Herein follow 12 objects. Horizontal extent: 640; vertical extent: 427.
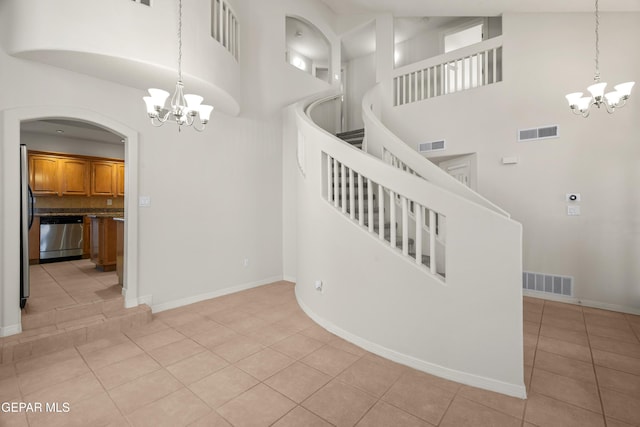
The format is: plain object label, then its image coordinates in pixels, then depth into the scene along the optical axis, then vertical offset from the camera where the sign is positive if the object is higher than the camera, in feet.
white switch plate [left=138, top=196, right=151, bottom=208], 11.38 +0.59
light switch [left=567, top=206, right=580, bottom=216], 12.42 +0.24
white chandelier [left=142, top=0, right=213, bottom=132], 8.04 +3.30
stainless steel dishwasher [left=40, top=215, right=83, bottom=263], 19.02 -1.49
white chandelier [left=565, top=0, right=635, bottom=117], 9.34 +4.07
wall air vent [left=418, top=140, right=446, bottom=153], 15.85 +3.95
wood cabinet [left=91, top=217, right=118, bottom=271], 15.40 -1.47
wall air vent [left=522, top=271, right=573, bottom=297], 12.71 -3.12
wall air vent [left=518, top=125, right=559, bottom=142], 12.72 +3.77
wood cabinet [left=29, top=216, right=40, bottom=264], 18.37 -1.74
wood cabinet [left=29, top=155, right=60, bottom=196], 19.40 +2.83
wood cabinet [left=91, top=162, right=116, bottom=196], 22.16 +2.94
